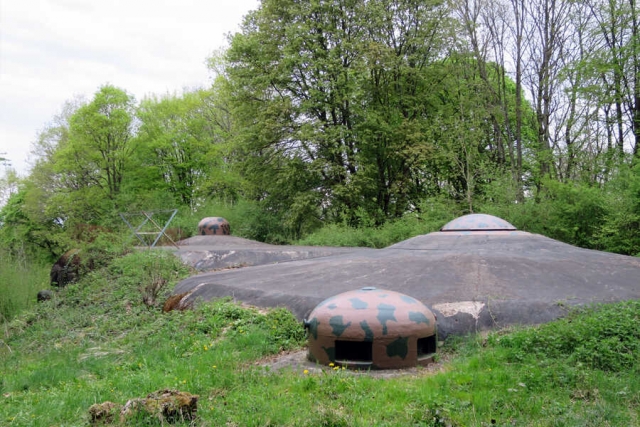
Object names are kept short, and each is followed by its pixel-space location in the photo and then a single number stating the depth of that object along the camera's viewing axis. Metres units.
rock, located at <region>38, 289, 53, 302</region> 15.95
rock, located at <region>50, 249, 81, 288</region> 18.25
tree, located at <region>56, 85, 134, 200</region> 33.91
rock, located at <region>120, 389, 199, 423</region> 4.64
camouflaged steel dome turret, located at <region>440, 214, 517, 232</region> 12.62
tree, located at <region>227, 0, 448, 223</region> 24.70
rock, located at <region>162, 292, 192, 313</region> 11.19
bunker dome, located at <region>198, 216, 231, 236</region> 26.41
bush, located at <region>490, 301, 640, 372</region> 5.92
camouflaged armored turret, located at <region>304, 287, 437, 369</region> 6.51
